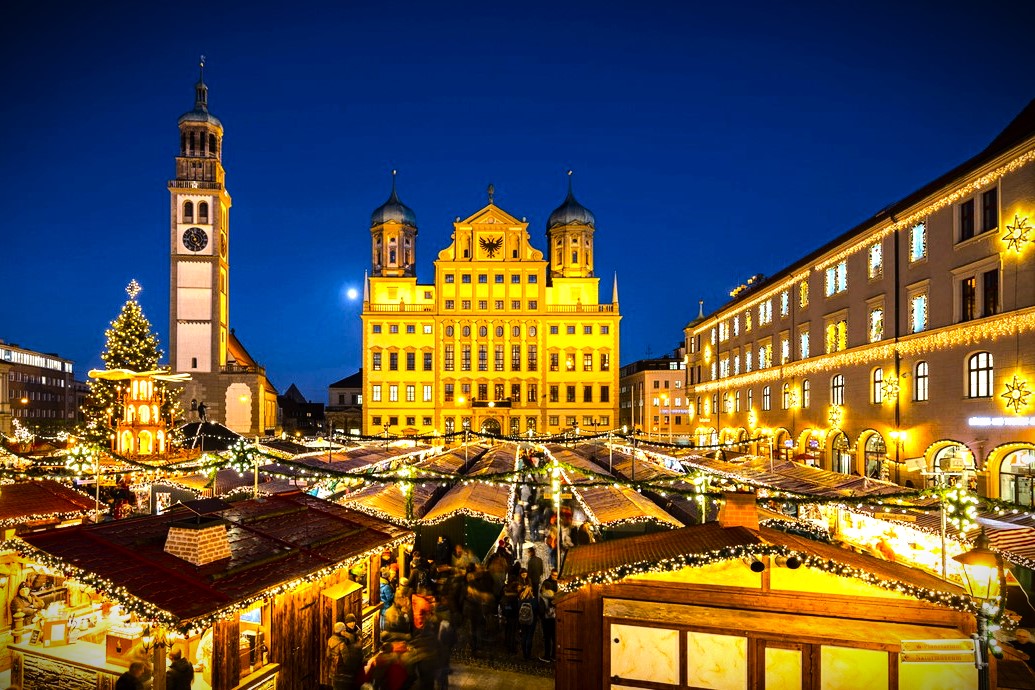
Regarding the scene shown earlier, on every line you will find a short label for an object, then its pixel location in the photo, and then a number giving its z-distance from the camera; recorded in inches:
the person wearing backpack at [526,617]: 475.4
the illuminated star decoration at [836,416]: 1280.8
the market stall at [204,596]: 317.4
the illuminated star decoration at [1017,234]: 816.3
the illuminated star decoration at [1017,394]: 804.6
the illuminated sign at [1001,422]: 802.2
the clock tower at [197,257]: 2304.4
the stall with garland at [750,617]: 294.2
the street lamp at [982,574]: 282.8
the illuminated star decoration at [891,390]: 1094.4
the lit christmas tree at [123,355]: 1777.8
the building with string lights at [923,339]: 832.3
